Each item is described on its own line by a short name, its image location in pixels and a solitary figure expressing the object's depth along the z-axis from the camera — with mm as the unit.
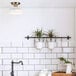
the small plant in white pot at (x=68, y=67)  2221
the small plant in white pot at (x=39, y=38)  2285
